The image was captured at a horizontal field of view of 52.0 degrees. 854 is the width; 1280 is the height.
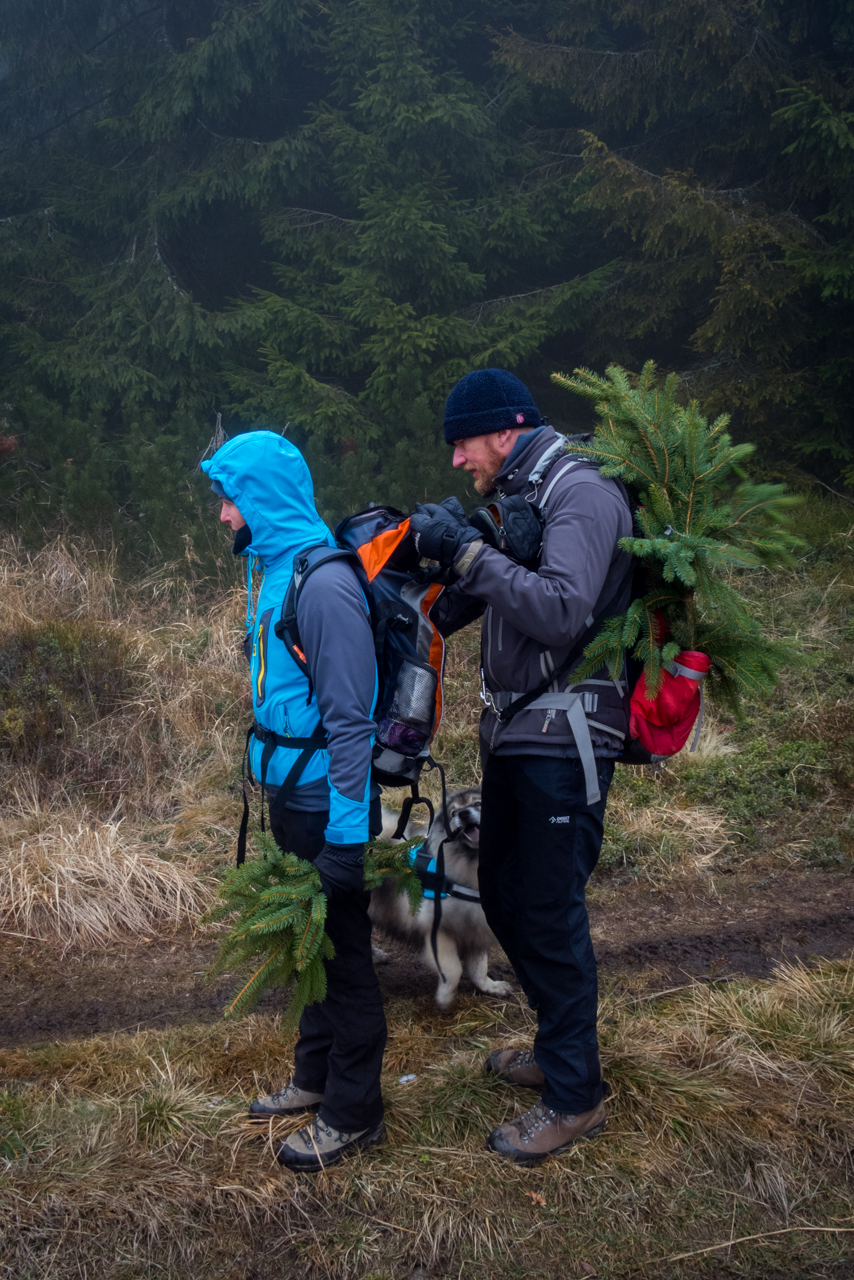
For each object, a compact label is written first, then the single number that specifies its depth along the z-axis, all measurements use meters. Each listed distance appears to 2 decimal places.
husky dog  3.82
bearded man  2.45
